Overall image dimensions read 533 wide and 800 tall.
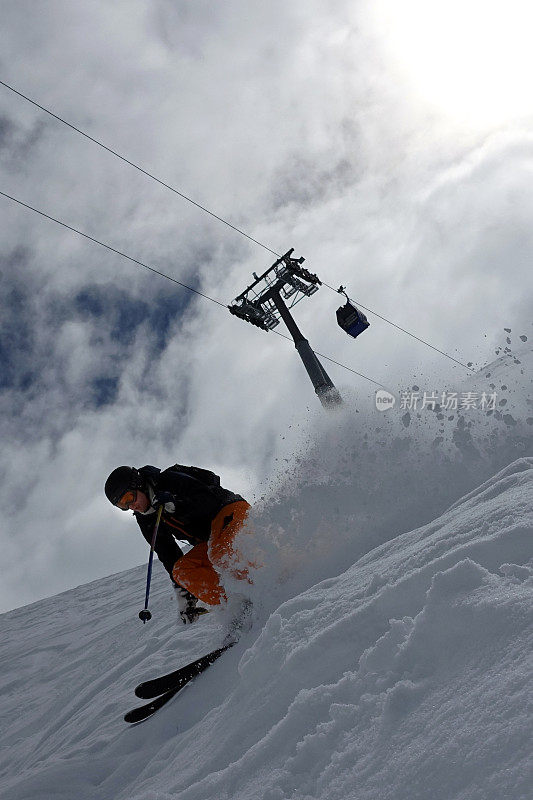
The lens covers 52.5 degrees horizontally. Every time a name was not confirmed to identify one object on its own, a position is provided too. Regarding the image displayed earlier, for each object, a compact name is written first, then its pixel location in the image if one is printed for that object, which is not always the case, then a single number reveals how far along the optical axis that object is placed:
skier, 4.94
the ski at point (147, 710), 3.87
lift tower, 14.68
